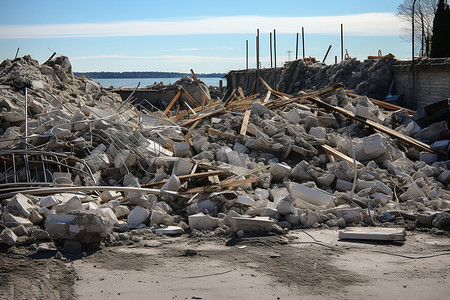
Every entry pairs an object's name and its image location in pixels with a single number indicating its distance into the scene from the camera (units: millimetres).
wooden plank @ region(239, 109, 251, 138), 8750
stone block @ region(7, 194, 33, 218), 5691
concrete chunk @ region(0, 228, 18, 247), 5102
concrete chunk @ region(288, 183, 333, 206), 6477
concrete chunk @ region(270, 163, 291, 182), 7414
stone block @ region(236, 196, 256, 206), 6213
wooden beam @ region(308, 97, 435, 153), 9266
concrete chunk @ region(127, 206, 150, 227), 6062
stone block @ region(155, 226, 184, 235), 5715
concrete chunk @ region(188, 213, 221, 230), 5820
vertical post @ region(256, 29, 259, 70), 31572
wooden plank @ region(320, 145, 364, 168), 7991
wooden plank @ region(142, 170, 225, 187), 6939
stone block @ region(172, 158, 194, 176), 7172
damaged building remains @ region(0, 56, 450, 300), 5797
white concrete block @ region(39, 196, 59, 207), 5977
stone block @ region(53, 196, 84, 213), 5824
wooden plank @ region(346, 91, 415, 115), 12461
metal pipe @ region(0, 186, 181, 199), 6168
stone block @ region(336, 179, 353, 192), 7117
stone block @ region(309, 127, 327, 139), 8922
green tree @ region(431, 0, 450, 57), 17609
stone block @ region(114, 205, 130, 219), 6207
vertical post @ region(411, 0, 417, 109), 14023
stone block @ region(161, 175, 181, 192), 6680
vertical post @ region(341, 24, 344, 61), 25500
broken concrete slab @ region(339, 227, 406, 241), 5266
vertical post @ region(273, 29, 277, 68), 30297
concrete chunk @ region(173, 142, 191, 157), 8055
